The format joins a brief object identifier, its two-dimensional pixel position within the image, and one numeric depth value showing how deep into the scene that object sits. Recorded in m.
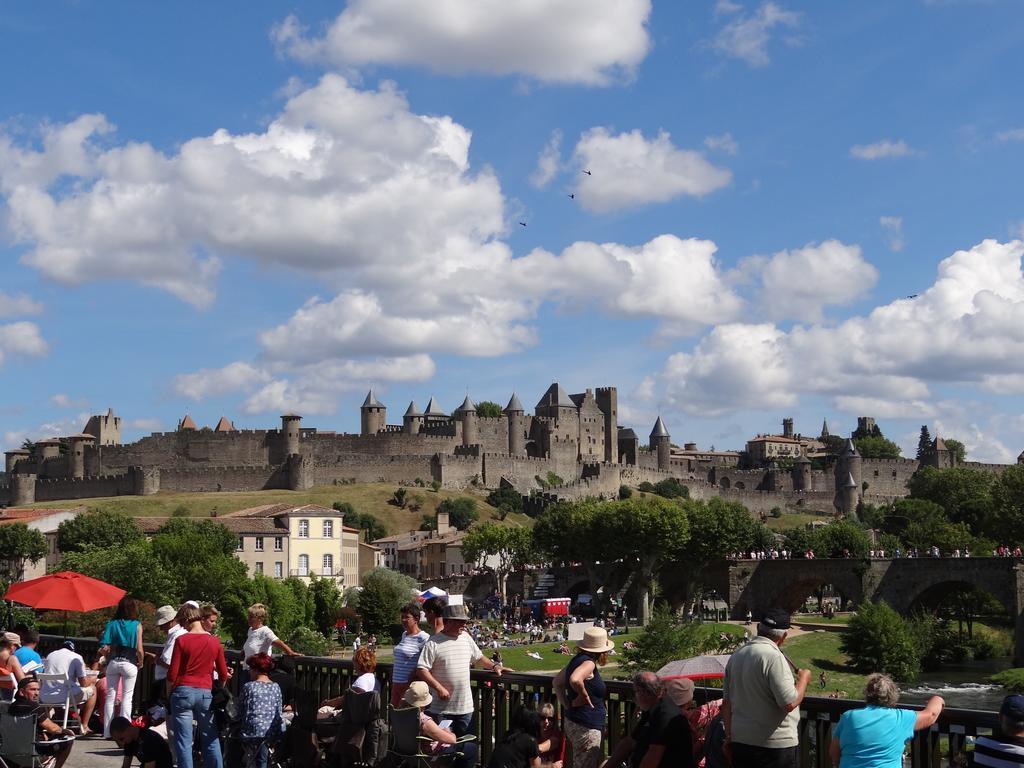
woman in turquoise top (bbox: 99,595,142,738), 13.46
